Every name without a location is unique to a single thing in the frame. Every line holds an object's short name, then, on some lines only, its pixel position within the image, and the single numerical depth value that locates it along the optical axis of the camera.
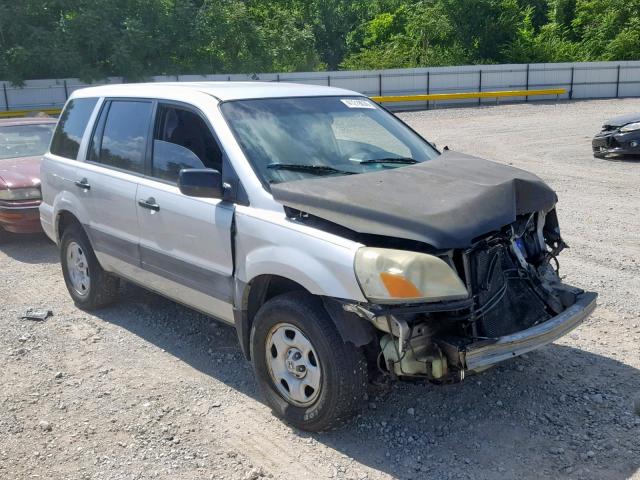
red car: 8.75
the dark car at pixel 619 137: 13.63
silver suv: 3.79
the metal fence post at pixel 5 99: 25.67
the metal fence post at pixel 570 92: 30.41
